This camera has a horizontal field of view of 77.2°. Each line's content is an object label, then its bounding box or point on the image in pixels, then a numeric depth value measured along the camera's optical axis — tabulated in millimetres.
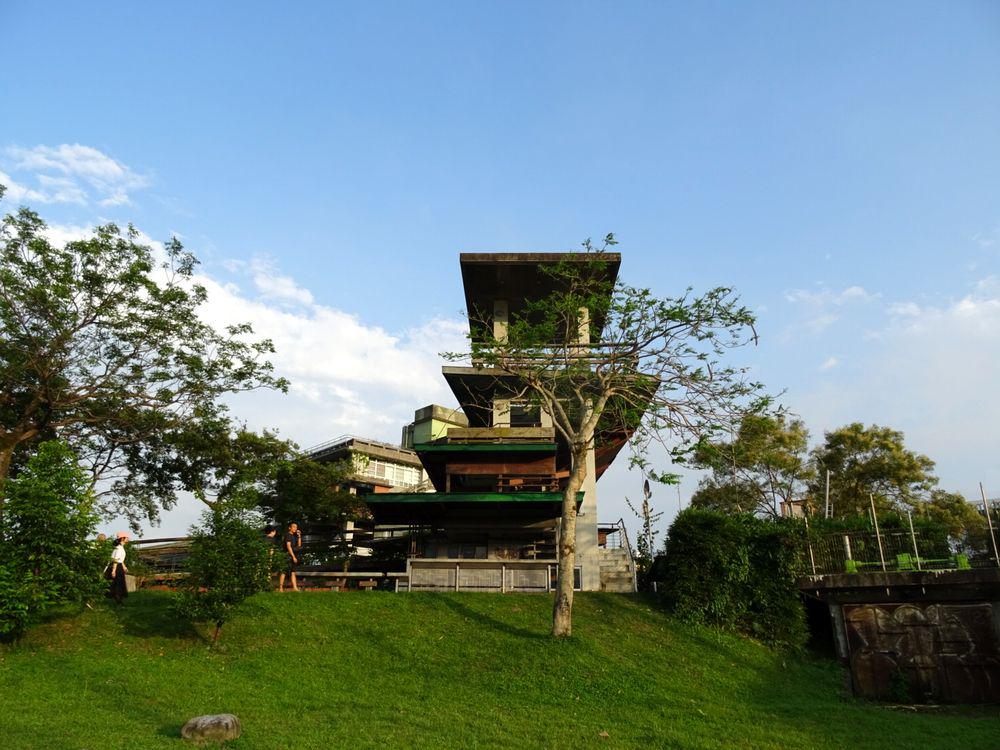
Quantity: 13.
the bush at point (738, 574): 20484
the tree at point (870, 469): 38375
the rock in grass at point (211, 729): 10102
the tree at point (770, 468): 41156
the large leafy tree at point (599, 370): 19859
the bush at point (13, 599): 14617
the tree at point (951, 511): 36481
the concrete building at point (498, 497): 23734
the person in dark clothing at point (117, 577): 19453
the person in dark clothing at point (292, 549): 22500
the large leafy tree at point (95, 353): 23359
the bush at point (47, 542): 14953
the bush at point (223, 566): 16328
